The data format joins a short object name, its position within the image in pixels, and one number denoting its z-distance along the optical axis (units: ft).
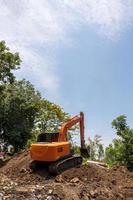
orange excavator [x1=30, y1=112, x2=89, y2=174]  23.77
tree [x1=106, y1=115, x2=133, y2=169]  37.45
